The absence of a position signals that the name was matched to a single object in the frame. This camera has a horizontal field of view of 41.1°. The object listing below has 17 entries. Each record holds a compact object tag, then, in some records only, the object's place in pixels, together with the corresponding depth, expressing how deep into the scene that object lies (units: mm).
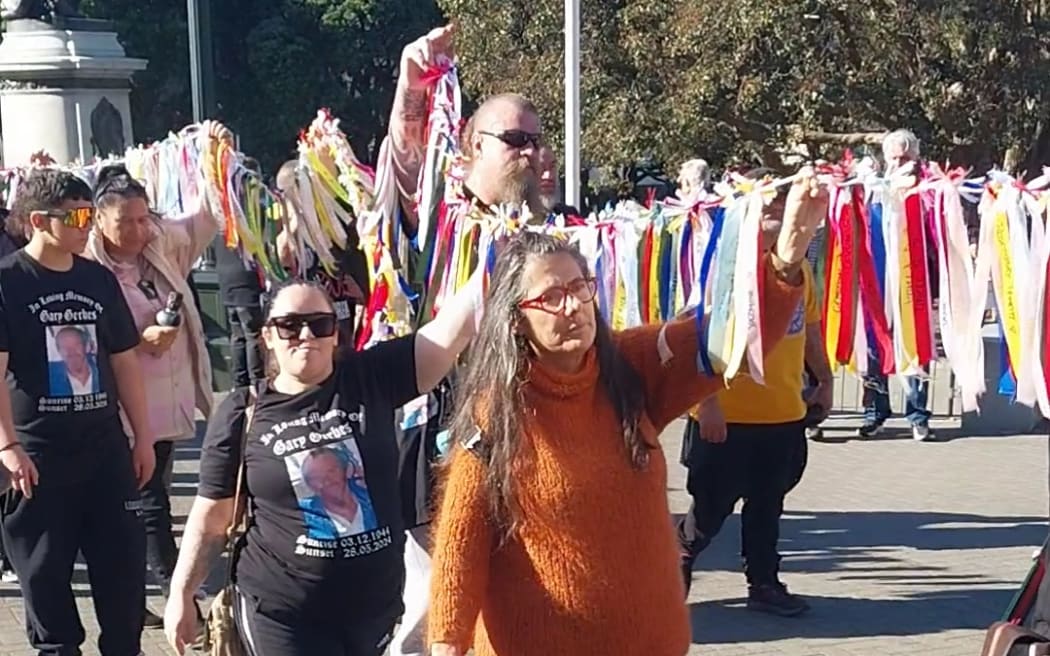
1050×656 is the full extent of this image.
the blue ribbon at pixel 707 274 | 3197
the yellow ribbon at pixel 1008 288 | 3123
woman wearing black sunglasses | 3562
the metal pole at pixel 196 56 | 19328
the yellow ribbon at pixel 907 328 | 3557
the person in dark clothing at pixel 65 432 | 4672
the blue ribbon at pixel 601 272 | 4480
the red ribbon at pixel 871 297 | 3498
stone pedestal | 13406
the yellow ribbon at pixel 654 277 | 4289
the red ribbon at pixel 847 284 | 3521
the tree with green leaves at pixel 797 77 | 16250
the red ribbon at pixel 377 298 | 4641
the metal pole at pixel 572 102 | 9844
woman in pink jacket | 5723
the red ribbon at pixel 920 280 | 3375
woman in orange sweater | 3049
